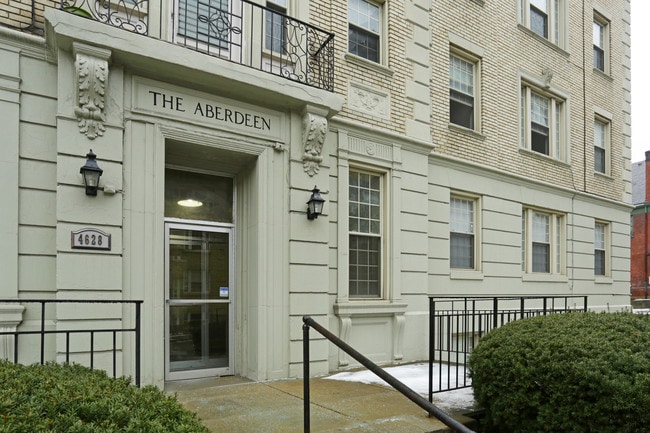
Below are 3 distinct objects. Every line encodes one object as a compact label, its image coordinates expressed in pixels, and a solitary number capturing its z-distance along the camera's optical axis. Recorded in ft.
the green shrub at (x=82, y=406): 7.06
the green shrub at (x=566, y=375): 13.00
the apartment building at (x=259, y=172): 17.99
